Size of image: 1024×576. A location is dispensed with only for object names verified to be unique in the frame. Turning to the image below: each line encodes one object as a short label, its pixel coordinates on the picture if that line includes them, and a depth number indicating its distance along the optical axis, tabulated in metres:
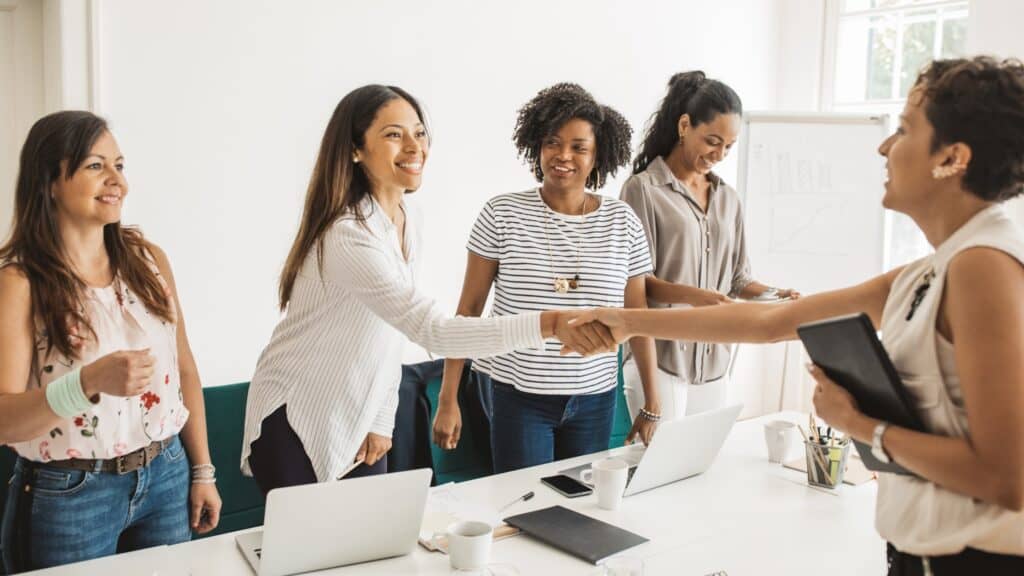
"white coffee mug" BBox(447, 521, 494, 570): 1.46
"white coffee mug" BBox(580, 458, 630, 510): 1.76
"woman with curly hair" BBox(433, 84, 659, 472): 2.28
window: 4.91
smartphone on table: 1.88
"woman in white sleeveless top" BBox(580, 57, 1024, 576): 1.07
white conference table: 1.51
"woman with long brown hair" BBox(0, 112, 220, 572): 1.65
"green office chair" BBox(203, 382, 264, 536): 2.79
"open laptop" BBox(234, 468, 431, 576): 1.41
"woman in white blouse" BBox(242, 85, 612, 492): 1.81
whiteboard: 4.42
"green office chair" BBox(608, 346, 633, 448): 3.85
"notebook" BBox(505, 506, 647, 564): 1.56
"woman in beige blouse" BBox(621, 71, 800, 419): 2.62
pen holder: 1.95
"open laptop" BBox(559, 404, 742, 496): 1.87
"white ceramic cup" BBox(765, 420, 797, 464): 2.15
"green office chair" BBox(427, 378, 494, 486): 3.22
